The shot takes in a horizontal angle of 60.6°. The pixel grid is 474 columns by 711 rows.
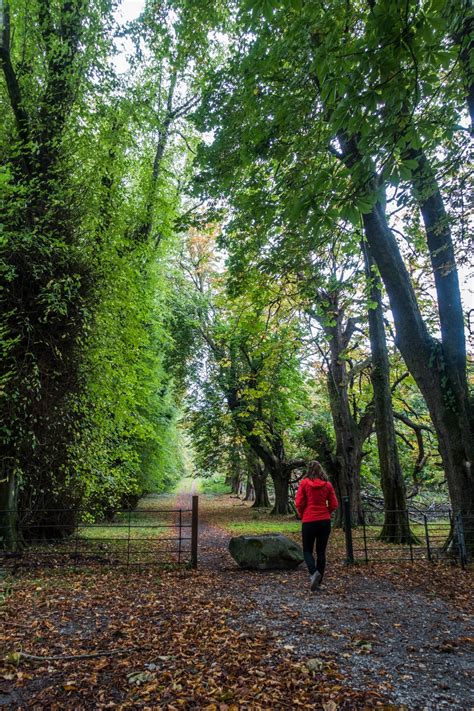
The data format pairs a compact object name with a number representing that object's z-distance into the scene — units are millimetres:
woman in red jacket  5995
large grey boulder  7410
